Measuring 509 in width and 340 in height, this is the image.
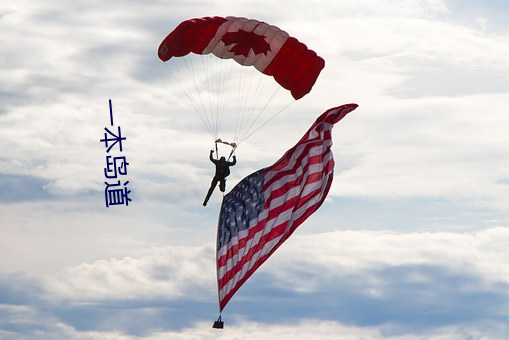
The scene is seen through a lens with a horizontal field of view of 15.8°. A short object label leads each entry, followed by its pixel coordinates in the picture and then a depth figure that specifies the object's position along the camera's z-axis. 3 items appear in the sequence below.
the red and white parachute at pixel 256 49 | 64.44
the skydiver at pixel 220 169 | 64.56
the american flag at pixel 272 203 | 64.62
